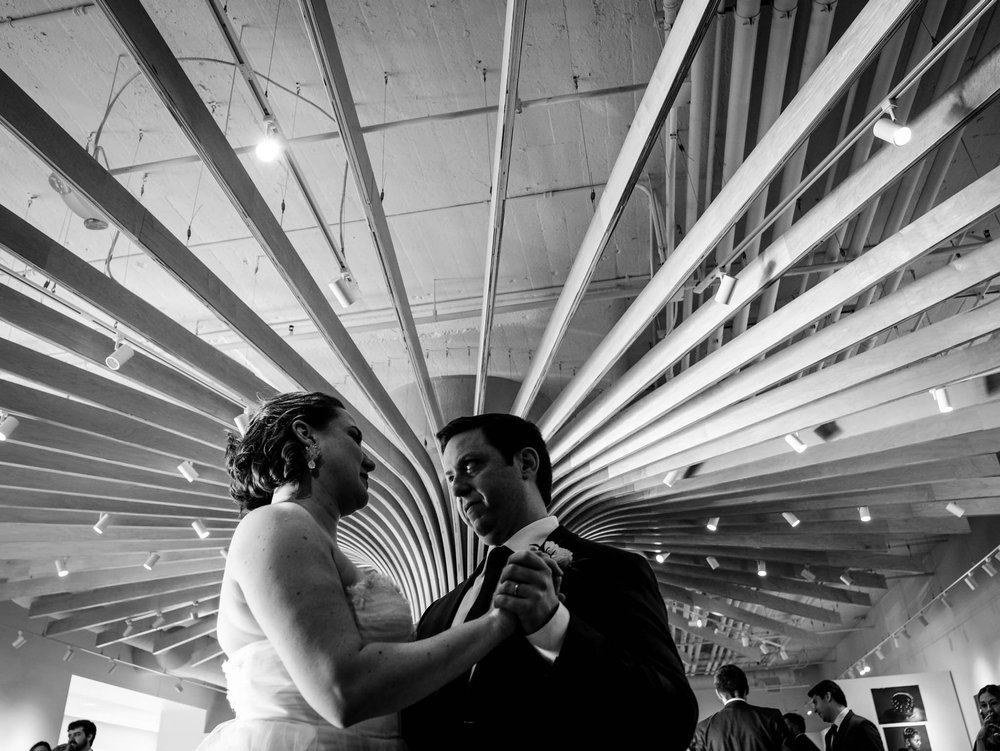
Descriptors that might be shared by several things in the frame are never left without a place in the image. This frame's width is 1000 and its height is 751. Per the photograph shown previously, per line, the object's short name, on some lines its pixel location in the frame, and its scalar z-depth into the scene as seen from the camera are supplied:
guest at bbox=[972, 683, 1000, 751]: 6.51
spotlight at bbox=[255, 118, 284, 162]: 4.64
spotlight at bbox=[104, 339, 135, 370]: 5.32
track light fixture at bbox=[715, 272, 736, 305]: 5.24
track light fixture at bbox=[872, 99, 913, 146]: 3.71
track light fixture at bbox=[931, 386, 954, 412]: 5.84
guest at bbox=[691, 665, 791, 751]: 6.45
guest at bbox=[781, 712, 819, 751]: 7.31
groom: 1.59
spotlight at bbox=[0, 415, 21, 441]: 6.08
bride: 1.44
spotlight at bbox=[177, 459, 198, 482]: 7.19
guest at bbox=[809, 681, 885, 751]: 6.60
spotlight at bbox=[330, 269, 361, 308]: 5.83
